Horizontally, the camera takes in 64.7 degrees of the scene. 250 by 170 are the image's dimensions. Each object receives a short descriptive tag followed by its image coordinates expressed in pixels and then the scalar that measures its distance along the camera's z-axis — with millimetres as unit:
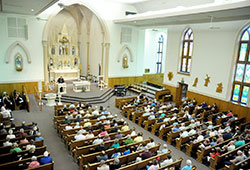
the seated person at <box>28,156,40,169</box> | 6291
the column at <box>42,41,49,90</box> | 16516
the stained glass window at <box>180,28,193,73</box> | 16514
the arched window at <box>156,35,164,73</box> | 23406
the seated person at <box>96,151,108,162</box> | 6825
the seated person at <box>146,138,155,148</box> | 7959
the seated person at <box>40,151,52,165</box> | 6519
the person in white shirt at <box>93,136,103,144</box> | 8023
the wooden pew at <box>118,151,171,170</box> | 6500
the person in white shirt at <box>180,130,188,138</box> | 9273
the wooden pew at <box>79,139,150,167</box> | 7008
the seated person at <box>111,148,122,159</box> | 7041
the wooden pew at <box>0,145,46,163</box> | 6661
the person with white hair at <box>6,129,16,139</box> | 7998
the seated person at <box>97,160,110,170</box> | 6144
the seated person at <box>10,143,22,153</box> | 7048
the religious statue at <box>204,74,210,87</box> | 15009
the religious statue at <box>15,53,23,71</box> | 15645
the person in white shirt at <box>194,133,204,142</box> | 8855
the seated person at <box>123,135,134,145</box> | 8117
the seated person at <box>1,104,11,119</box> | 10749
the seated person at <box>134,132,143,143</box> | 8338
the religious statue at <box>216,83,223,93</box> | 14177
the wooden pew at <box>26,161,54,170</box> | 6281
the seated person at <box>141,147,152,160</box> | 7086
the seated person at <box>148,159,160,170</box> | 6371
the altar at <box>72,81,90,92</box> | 16941
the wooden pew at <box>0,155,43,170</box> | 6206
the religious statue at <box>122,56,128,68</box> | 20266
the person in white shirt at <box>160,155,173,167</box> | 6791
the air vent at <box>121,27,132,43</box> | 19625
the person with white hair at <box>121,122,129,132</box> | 9438
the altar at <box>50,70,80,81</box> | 19216
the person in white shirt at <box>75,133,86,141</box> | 8258
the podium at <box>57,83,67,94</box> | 15360
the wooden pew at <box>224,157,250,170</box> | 6801
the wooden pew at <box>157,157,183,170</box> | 6426
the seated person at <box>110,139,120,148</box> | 7707
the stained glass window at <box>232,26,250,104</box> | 12898
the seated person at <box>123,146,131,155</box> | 7256
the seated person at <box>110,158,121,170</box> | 6473
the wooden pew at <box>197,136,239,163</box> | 8030
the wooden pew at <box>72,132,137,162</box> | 7480
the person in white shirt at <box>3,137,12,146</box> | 7395
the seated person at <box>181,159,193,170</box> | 6407
